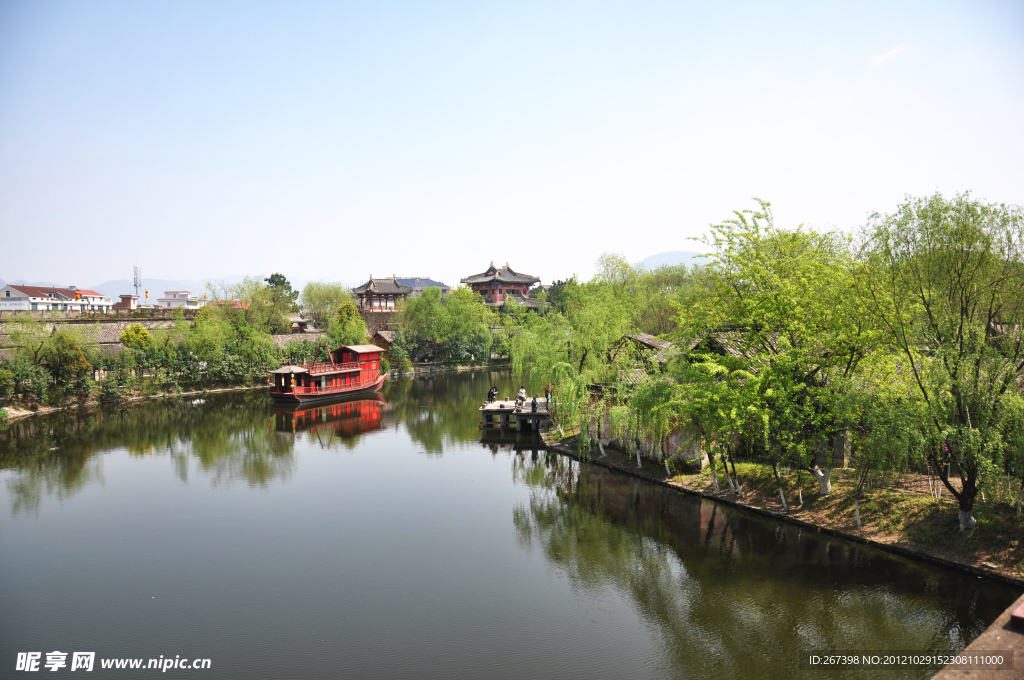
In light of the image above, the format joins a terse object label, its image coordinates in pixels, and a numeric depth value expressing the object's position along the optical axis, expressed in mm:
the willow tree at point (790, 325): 15406
